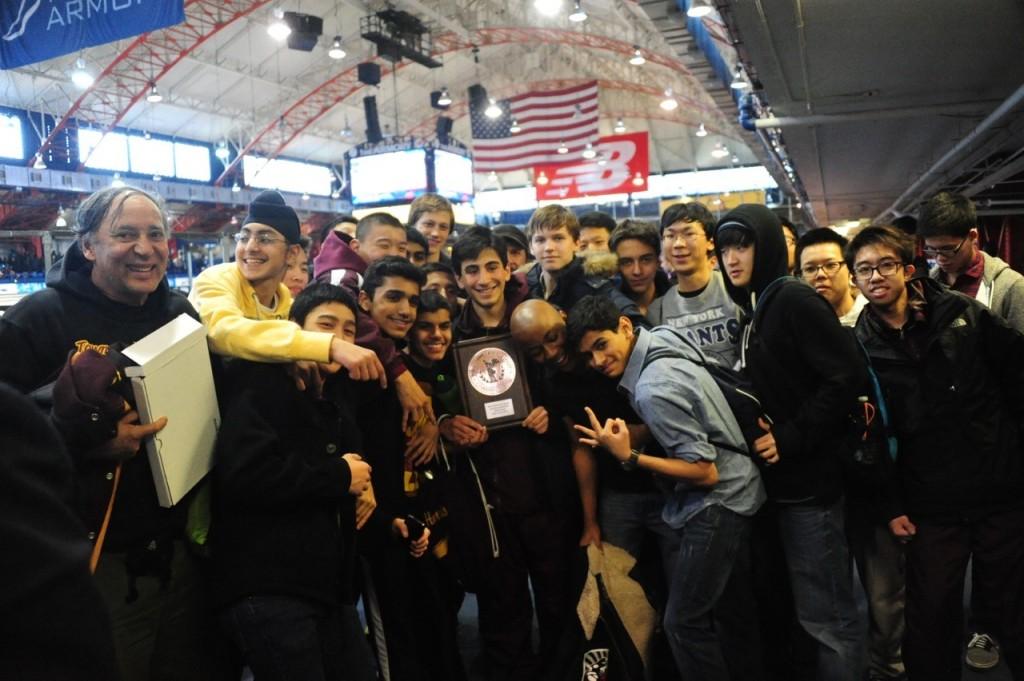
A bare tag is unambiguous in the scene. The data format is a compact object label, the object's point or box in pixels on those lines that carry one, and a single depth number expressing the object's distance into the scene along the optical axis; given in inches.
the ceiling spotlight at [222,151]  965.8
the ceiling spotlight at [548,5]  458.9
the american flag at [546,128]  649.0
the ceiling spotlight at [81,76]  553.3
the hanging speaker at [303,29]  571.5
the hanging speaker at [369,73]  737.6
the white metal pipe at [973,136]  201.7
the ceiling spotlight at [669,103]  862.5
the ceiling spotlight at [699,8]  213.2
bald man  112.1
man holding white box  72.8
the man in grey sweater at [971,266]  118.8
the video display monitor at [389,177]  608.4
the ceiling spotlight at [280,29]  559.2
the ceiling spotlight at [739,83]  312.9
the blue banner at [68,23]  193.6
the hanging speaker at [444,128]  900.0
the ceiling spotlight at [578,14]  489.7
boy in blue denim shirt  97.8
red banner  770.2
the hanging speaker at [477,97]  792.4
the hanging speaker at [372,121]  774.5
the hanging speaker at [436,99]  810.2
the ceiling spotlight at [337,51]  613.9
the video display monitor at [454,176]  629.0
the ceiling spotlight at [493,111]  726.6
